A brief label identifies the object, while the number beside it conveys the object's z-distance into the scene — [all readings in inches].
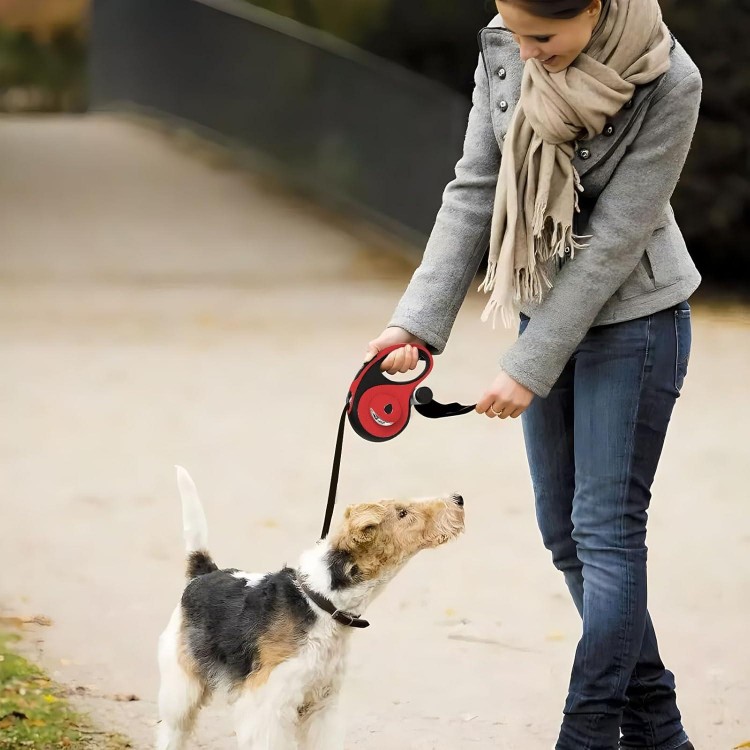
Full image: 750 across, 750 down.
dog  268.2
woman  238.7
